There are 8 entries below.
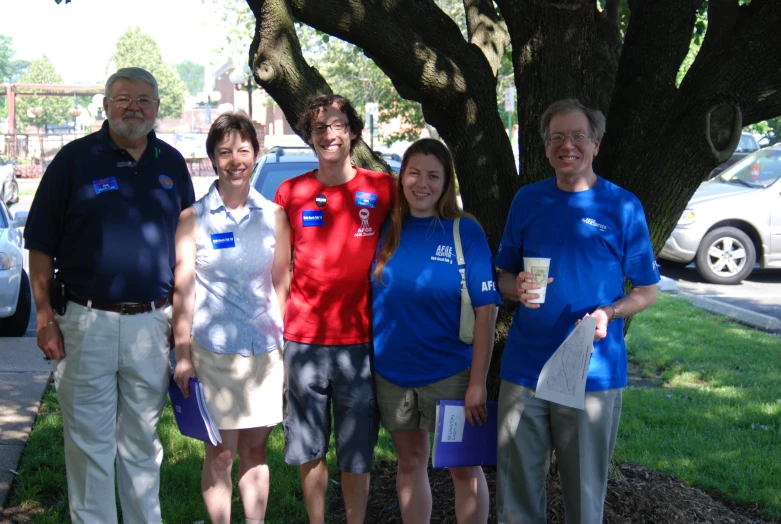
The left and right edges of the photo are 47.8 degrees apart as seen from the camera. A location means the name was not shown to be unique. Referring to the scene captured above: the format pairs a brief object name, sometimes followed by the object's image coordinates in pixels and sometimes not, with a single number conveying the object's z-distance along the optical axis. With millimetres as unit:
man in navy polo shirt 3699
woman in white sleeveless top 3785
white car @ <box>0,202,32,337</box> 8680
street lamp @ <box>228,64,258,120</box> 23312
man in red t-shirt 3754
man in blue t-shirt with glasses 3328
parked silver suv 12633
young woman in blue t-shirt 3625
